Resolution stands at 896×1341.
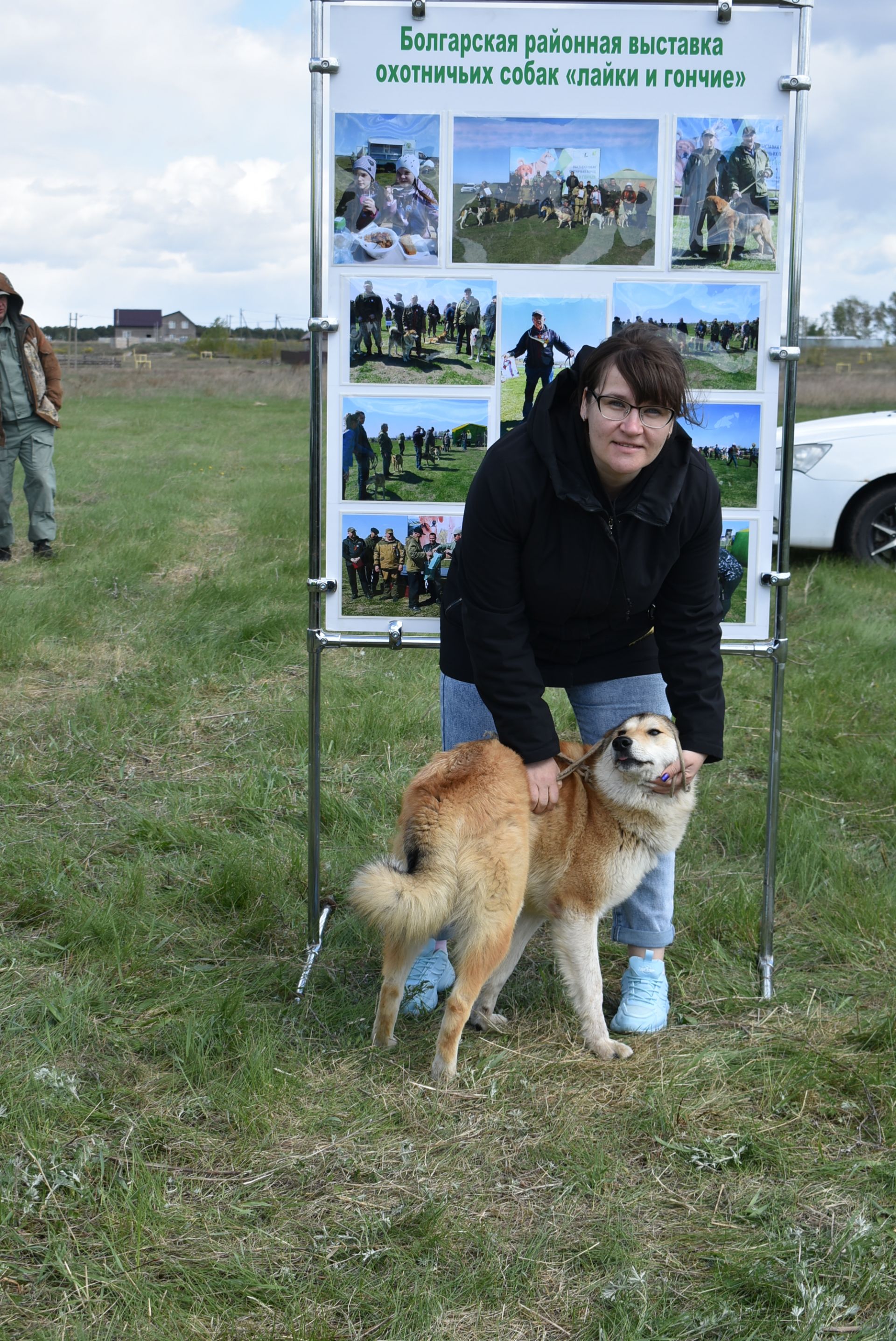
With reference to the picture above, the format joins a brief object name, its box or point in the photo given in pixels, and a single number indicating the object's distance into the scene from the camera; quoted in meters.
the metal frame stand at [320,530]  3.33
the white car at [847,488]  9.07
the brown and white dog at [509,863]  3.07
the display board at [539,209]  3.35
